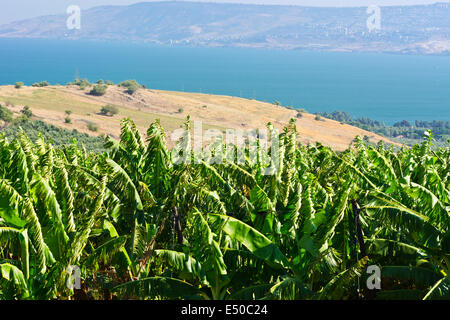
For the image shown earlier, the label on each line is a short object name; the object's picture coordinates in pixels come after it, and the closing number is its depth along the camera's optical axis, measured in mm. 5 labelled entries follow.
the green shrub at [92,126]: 75125
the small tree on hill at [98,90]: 109625
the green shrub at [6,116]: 66250
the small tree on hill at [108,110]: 90244
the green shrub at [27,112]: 75856
